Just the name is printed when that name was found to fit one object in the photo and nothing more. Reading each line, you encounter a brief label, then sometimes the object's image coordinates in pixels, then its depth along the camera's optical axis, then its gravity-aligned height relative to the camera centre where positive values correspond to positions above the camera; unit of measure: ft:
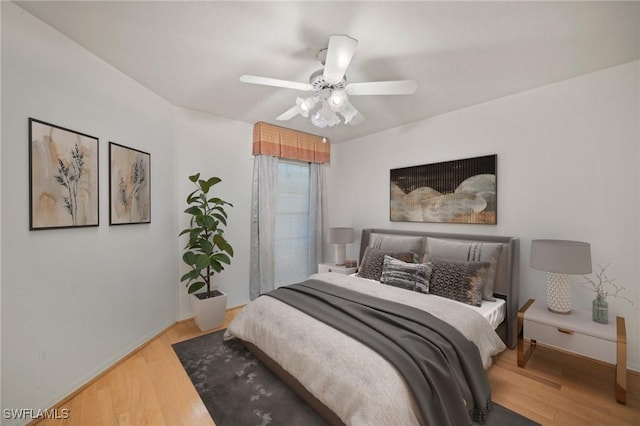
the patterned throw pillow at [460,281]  7.54 -2.10
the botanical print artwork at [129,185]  7.30 +0.81
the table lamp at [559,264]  6.34 -1.32
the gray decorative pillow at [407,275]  8.22 -2.12
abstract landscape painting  9.17 +0.81
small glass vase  6.34 -2.47
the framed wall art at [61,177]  5.36 +0.80
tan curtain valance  11.68 +3.35
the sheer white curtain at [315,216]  13.75 -0.23
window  12.87 -0.65
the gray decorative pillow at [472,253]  8.09 -1.41
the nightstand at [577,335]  5.68 -3.03
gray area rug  5.32 -4.35
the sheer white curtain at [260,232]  11.75 -0.94
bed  4.24 -2.87
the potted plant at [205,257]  9.17 -1.65
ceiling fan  5.47 +2.95
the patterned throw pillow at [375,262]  9.59 -1.94
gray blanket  4.40 -2.68
